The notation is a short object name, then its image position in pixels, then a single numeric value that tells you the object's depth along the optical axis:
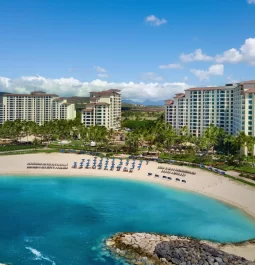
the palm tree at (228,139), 73.07
